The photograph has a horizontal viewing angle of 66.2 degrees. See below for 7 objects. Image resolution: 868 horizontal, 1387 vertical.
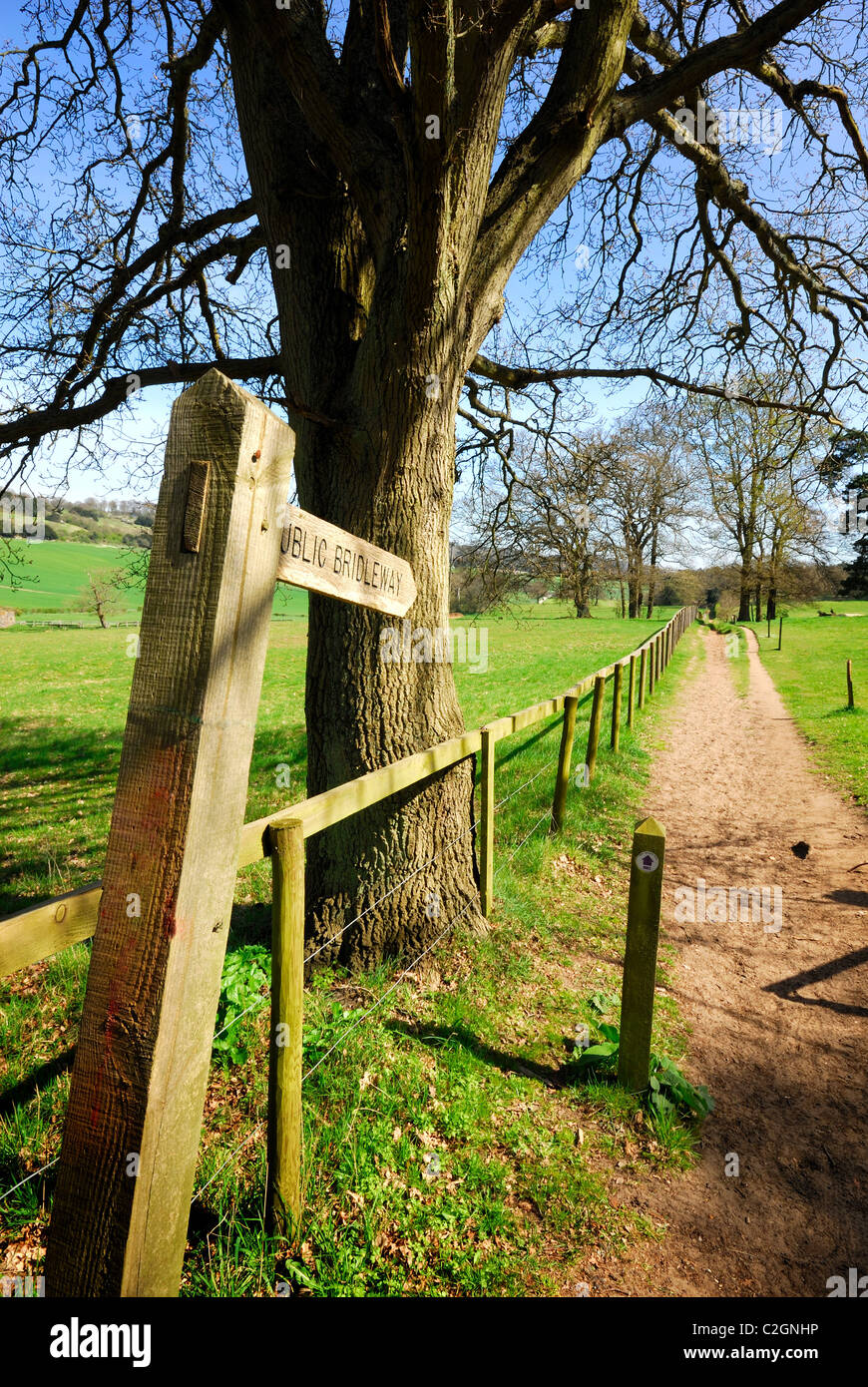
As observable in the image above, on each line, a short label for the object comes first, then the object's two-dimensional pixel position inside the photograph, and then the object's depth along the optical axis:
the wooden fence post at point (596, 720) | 7.70
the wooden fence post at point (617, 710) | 9.48
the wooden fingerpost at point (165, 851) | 1.49
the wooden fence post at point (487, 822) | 4.30
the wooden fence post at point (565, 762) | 6.13
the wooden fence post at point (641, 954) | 3.10
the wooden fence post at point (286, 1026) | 2.15
